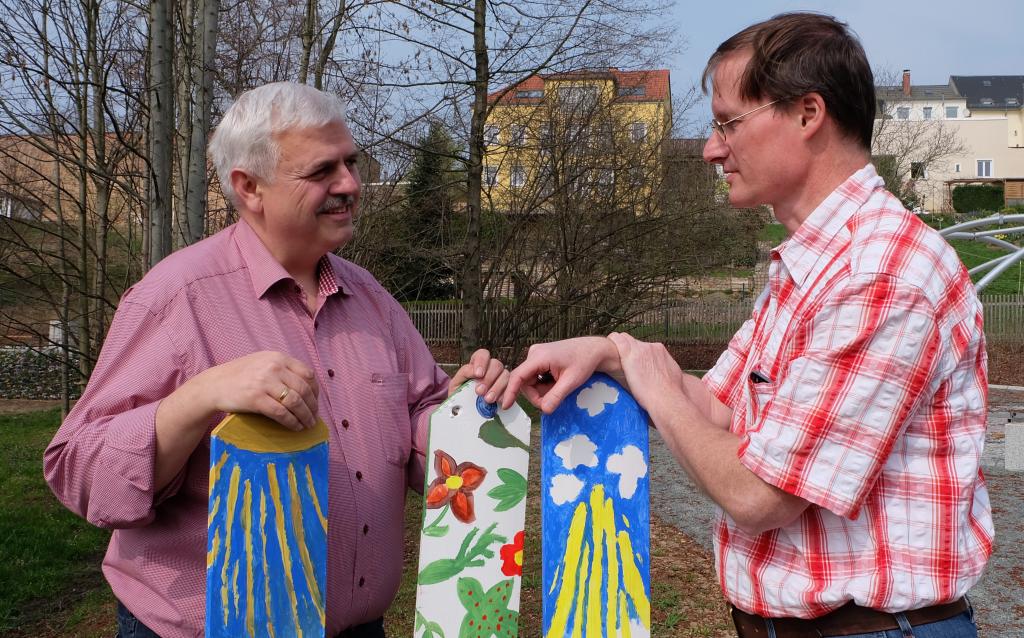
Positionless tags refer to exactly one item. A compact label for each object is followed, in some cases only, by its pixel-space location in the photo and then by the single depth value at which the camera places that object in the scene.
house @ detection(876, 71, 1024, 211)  29.88
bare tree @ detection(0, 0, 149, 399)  4.95
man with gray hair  1.49
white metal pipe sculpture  10.16
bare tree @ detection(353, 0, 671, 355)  7.71
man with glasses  1.22
